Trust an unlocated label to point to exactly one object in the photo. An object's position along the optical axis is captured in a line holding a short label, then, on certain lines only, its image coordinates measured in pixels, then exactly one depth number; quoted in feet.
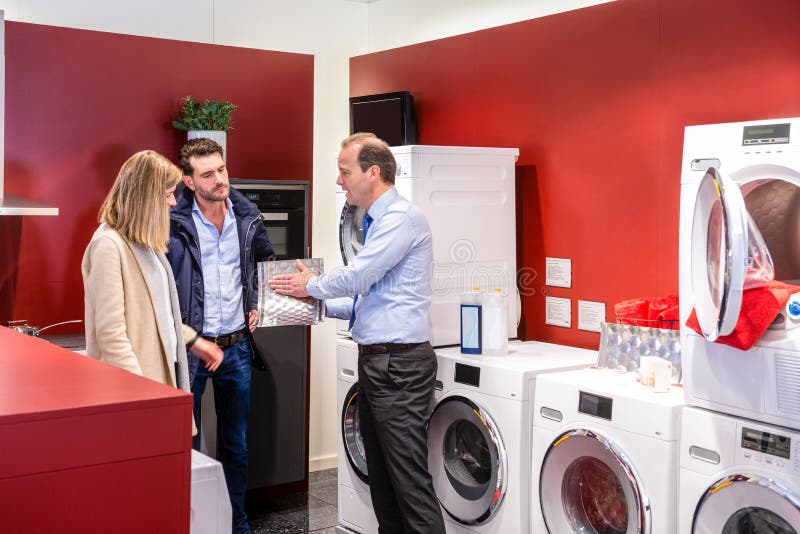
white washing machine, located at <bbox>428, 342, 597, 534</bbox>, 11.02
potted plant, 15.62
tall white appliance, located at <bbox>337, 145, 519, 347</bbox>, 12.64
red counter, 4.19
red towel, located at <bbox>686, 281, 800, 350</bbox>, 7.92
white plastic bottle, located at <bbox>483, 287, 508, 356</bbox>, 12.10
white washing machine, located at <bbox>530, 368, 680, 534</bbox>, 9.11
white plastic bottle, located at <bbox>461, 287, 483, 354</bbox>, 12.17
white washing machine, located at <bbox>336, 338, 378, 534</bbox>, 13.38
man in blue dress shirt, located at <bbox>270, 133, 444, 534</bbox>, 10.95
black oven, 15.64
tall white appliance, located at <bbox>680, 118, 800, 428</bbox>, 7.65
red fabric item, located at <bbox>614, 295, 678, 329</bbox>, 10.96
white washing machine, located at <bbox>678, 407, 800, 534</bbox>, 7.92
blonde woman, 9.33
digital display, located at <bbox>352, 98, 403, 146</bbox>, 16.22
